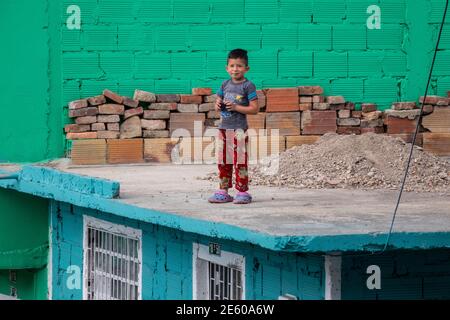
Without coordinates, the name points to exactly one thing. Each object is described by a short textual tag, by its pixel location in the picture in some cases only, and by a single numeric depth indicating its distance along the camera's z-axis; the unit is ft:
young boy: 35.76
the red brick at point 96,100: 51.56
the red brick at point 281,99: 53.16
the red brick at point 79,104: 51.65
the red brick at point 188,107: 52.80
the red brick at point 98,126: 51.55
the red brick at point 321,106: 53.31
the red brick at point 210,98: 52.90
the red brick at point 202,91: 52.95
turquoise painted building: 30.01
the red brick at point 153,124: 52.29
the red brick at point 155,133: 52.42
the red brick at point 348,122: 53.52
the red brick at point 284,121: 53.01
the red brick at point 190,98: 52.70
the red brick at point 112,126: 51.60
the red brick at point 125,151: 51.78
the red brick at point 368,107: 53.98
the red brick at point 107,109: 51.62
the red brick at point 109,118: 51.55
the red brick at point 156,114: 52.39
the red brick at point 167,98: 52.65
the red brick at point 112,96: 51.62
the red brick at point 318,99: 53.36
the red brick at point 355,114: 53.83
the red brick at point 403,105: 54.13
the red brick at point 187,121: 52.65
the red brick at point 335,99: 53.57
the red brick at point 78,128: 51.49
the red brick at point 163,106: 52.54
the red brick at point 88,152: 51.11
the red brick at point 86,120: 51.57
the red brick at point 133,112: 51.93
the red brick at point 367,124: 53.72
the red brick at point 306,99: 53.52
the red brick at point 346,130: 53.42
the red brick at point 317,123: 53.11
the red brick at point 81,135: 51.37
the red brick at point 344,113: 53.57
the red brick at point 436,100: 54.03
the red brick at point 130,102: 51.96
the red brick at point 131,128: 51.98
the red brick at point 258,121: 52.95
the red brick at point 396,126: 53.72
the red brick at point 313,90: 53.57
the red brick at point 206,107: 52.85
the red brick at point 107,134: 51.49
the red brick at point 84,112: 51.52
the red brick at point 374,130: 53.62
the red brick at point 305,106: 53.42
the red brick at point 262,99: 53.11
